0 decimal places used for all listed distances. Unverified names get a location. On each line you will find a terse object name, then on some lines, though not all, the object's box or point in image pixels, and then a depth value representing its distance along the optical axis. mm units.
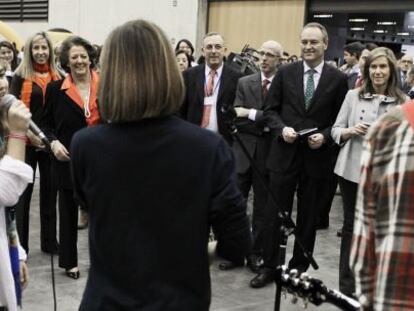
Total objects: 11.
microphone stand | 3014
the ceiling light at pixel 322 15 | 12148
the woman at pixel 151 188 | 1709
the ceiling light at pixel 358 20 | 13188
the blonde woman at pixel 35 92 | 4629
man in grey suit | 4812
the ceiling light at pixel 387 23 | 14570
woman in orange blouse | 4246
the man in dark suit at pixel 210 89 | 4852
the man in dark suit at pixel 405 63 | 9125
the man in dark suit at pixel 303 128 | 4270
